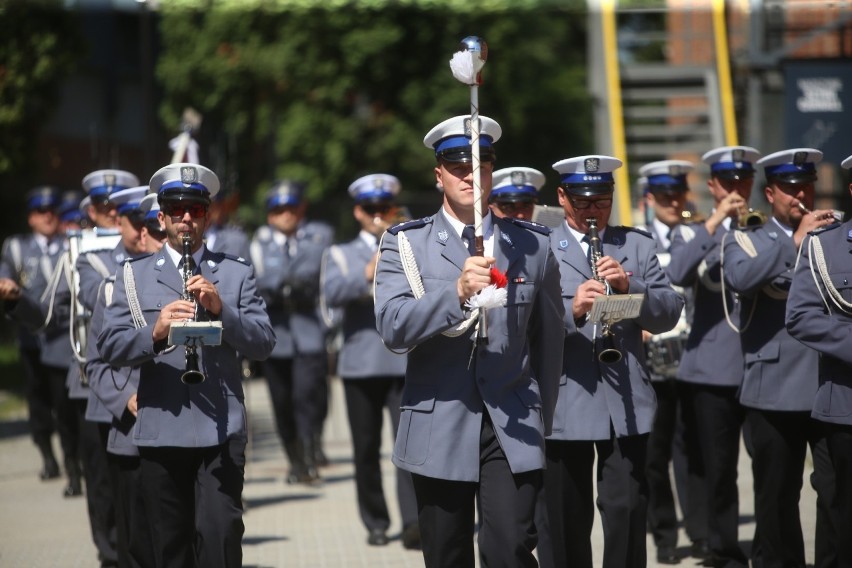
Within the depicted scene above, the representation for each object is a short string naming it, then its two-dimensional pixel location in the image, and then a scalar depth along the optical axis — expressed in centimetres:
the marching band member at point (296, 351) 2542
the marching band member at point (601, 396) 1356
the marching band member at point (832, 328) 1302
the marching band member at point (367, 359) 1980
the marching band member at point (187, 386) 1291
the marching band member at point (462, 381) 1129
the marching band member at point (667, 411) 1767
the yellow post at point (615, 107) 3881
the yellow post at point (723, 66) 4106
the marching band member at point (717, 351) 1630
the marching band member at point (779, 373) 1453
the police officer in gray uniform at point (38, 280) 2534
